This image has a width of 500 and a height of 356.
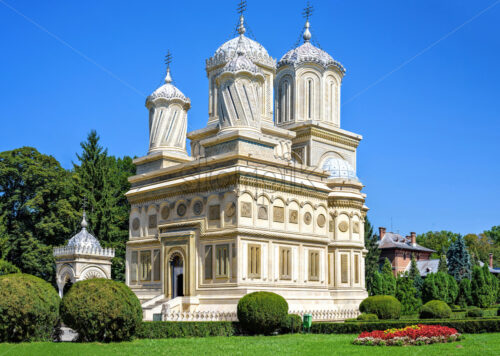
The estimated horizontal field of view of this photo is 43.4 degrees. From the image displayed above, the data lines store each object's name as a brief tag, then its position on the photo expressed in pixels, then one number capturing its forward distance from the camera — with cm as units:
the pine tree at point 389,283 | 4225
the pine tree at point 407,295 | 4256
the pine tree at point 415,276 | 5159
